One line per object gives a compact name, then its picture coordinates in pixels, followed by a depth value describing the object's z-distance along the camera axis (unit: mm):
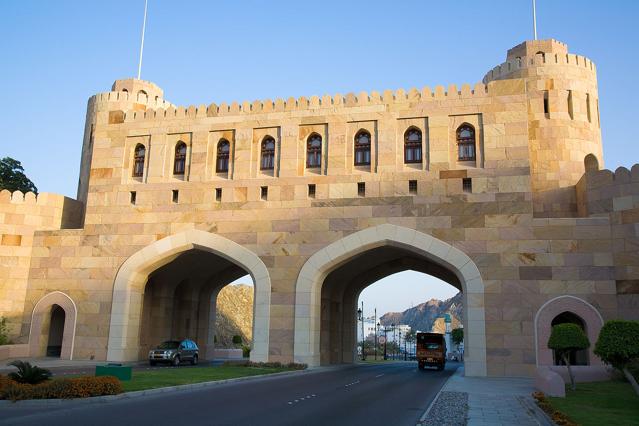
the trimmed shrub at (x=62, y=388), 12406
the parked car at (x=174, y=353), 26691
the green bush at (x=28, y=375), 13281
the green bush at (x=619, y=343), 13602
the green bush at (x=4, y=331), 27359
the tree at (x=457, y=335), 87081
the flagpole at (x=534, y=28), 31047
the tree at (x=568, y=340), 17500
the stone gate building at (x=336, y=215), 23781
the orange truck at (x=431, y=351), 35031
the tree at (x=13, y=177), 41031
